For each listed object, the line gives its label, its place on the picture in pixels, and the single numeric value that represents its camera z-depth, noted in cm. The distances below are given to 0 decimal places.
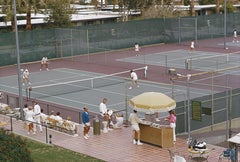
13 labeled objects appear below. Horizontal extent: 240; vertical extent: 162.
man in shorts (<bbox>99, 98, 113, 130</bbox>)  2527
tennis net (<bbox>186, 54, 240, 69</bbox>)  4731
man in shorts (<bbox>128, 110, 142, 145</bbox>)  2256
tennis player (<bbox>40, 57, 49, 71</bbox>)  4809
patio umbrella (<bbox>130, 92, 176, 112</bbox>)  2205
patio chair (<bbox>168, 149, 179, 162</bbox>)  2013
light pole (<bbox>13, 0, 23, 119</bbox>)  2789
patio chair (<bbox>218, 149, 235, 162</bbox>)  1884
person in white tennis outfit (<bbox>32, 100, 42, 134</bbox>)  2561
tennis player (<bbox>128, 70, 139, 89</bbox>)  3722
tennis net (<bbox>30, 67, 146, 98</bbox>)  3731
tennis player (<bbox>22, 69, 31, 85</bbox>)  3981
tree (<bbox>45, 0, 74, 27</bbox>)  6400
